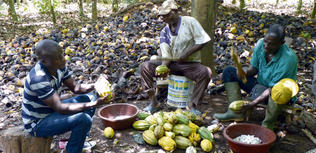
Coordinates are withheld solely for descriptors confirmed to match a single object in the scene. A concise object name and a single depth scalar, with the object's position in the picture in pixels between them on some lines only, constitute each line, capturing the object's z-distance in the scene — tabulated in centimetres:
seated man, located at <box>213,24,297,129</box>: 286
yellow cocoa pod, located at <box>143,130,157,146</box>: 287
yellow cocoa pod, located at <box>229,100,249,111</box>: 297
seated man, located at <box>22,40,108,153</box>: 229
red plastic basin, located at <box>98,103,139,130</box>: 316
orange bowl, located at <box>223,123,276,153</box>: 247
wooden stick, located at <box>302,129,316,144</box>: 294
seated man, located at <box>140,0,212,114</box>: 354
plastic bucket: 369
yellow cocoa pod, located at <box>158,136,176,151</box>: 275
